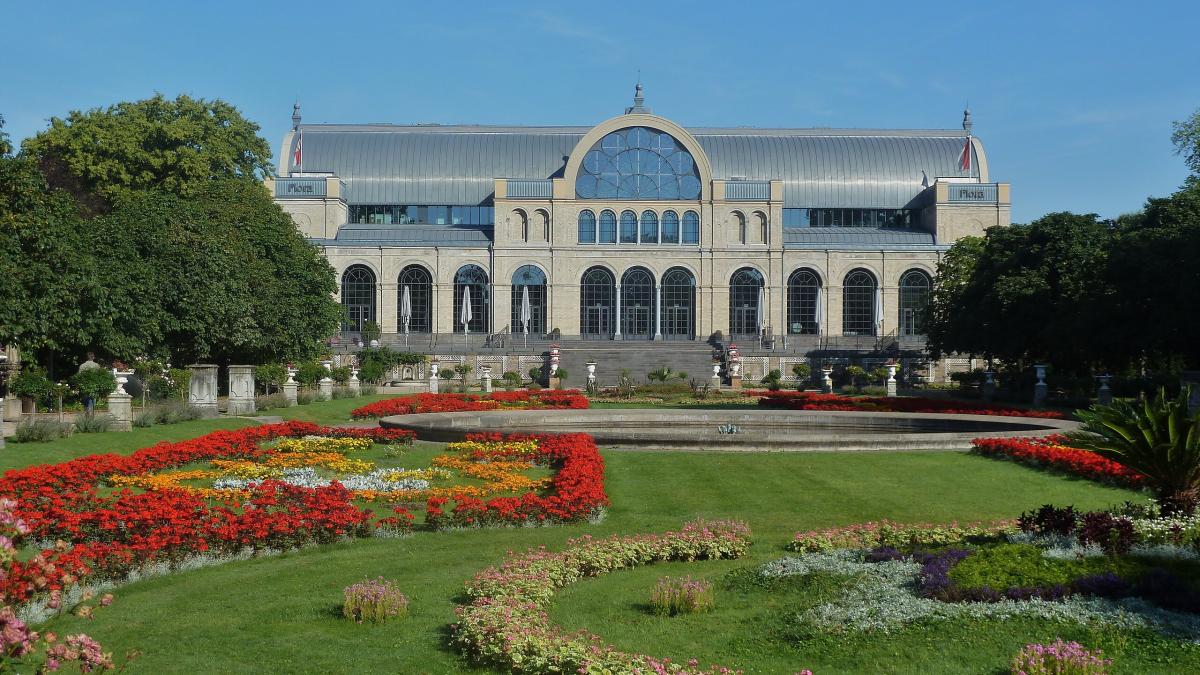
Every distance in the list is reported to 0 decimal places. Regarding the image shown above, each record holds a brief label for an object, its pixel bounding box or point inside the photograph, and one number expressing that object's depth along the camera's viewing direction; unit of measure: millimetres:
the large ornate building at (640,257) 73312
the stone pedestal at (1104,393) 37028
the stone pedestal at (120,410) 25938
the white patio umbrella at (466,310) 71188
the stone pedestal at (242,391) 33594
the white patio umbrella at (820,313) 73188
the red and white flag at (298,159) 80750
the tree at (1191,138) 56675
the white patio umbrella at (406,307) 72375
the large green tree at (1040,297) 39125
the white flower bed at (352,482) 18375
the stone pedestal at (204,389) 31417
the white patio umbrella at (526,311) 72688
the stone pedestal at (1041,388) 40494
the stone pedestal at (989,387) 45156
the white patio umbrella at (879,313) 72938
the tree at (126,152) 56781
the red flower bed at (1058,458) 17750
